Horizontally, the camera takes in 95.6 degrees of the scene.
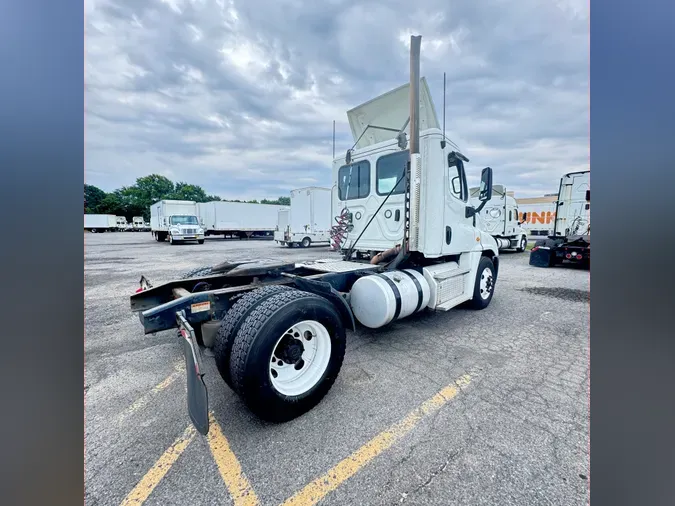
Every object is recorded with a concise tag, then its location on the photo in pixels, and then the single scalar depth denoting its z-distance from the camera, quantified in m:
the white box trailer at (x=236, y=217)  30.73
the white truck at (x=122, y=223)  56.75
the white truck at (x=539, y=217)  28.03
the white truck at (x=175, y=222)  24.44
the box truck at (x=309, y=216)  18.78
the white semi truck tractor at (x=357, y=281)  2.36
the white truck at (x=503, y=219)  15.73
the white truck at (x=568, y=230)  10.95
